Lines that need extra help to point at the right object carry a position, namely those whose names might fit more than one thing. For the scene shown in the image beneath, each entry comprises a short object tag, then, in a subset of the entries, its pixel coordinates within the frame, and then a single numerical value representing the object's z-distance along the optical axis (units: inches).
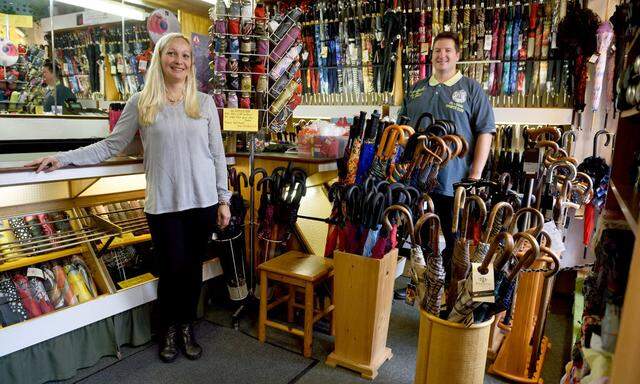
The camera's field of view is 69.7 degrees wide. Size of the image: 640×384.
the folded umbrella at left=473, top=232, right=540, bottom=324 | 60.9
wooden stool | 101.8
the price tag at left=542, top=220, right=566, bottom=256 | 80.7
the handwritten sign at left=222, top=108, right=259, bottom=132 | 116.0
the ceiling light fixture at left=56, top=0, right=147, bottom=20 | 197.9
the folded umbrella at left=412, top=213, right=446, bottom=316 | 66.7
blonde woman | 91.9
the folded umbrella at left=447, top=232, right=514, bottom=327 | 59.7
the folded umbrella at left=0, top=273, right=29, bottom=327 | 84.9
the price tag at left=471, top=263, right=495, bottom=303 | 58.9
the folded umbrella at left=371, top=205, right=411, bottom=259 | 88.6
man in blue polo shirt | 110.1
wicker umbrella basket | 64.5
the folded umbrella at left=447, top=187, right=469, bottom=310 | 67.0
